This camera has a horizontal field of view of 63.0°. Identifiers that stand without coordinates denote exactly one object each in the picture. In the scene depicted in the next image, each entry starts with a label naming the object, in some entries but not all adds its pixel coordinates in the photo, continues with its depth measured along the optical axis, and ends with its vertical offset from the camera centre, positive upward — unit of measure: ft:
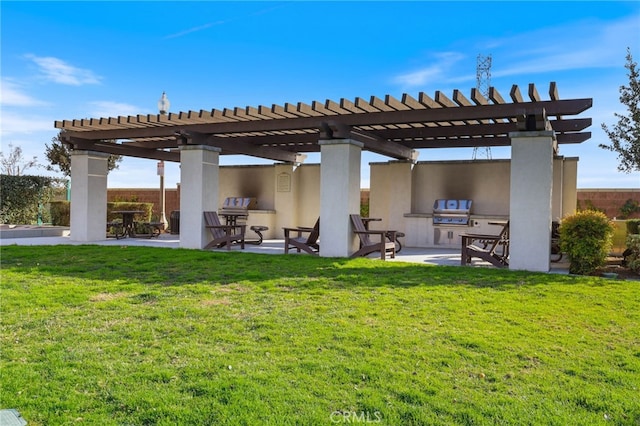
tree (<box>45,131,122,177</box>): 72.84 +7.14
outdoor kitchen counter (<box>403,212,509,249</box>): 43.01 -1.45
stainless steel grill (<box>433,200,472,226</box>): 43.50 +0.00
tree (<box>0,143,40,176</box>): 93.04 +7.97
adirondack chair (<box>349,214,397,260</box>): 33.35 -2.02
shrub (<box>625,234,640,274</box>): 29.09 -2.12
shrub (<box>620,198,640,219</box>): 50.96 +0.72
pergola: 29.73 +5.77
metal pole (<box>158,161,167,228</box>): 58.13 +2.19
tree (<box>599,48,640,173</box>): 35.01 +6.04
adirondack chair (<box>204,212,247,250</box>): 38.65 -1.81
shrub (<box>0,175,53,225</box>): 59.72 +1.08
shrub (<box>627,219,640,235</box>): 38.74 -0.79
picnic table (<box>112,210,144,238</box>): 49.62 -1.67
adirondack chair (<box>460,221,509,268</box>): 30.50 -2.33
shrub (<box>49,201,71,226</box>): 60.08 -0.59
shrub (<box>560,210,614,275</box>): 28.30 -1.41
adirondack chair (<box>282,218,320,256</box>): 36.19 -2.21
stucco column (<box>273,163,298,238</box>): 52.47 +1.26
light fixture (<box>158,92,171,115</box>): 51.67 +10.49
